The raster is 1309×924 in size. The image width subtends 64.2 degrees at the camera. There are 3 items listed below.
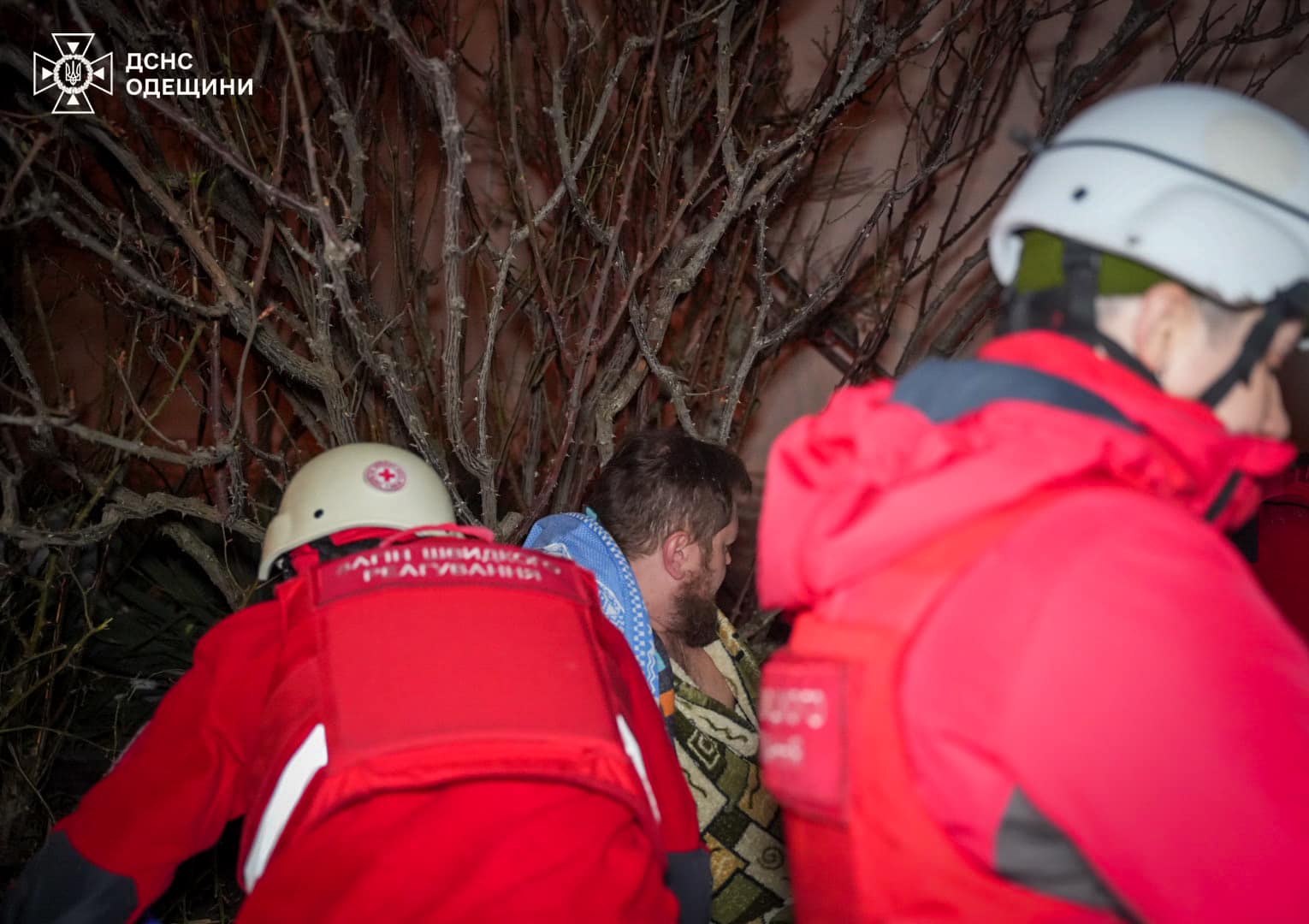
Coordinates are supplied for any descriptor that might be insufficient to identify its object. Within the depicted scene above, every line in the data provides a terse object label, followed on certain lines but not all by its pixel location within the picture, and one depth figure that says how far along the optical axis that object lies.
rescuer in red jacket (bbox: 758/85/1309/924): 0.86
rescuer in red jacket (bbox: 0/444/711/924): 1.44
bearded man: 2.28
